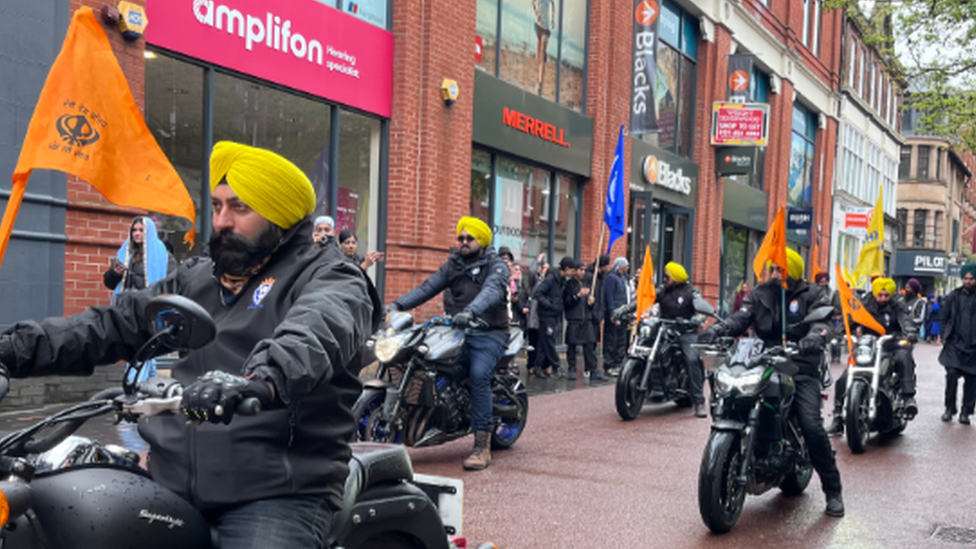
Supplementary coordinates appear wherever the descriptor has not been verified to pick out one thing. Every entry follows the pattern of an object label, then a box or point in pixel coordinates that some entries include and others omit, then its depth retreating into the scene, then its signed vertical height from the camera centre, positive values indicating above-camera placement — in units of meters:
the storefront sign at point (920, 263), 61.72 +0.38
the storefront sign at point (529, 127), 14.59 +2.24
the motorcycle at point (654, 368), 9.95 -1.26
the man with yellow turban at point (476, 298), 6.93 -0.38
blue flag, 14.73 +0.91
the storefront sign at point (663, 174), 19.69 +1.97
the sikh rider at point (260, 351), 2.33 -0.29
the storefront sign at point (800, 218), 30.94 +1.58
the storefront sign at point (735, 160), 23.41 +2.64
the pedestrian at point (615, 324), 14.37 -1.03
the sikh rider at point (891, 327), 9.72 -0.67
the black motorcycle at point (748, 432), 5.43 -1.09
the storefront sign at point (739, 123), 23.03 +3.57
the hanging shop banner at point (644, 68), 18.77 +3.99
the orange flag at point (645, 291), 11.82 -0.43
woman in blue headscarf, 7.70 -0.16
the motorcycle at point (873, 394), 8.55 -1.26
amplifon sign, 9.62 +2.39
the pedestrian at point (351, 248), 10.14 +0.00
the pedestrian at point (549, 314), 13.51 -0.88
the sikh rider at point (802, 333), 6.13 -0.51
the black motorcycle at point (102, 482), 2.01 -0.56
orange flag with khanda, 2.54 +0.30
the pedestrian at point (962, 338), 11.14 -0.84
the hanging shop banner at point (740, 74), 24.08 +5.02
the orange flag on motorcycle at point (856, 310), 8.26 -0.41
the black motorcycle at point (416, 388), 6.49 -1.02
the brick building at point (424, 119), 8.68 +1.86
